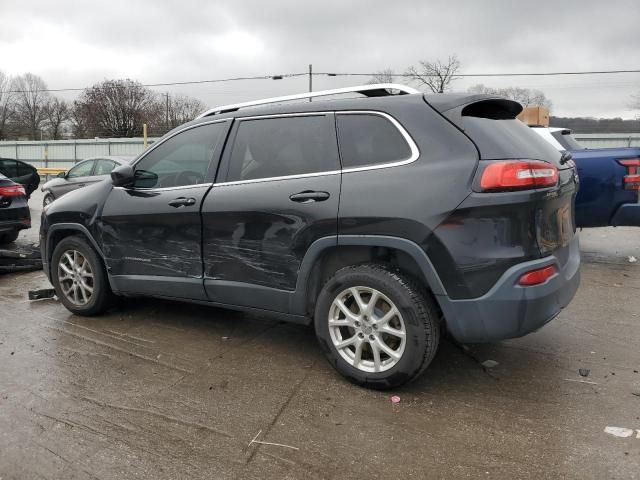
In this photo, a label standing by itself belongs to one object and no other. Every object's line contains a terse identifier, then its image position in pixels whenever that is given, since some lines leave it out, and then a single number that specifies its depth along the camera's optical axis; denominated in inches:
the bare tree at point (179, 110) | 2373.6
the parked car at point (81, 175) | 529.7
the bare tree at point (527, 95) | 1595.5
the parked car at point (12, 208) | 294.0
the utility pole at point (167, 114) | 2314.2
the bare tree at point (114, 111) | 2351.1
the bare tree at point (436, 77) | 1838.1
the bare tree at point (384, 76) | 1597.9
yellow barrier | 1178.6
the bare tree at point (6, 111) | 2622.8
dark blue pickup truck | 259.3
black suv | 117.0
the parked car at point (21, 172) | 498.9
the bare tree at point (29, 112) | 2657.5
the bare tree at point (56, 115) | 2672.2
